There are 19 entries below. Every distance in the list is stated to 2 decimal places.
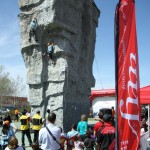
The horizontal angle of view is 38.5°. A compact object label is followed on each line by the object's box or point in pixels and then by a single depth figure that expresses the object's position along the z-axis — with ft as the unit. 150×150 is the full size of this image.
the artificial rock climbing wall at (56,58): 34.39
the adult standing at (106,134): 13.19
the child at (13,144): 13.02
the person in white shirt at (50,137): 13.44
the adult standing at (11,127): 20.17
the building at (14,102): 118.28
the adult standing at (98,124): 16.82
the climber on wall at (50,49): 34.53
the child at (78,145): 18.63
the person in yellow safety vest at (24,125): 27.54
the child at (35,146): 13.89
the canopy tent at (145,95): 22.29
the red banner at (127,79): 7.38
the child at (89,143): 19.45
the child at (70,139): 19.36
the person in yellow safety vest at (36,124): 27.53
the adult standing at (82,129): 21.86
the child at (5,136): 19.58
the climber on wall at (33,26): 35.25
